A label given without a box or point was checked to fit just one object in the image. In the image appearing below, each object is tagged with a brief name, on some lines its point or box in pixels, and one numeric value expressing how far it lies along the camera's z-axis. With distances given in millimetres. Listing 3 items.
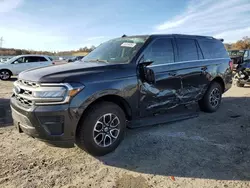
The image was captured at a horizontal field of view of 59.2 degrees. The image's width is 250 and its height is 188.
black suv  2992
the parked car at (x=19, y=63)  14992
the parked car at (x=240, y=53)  12080
